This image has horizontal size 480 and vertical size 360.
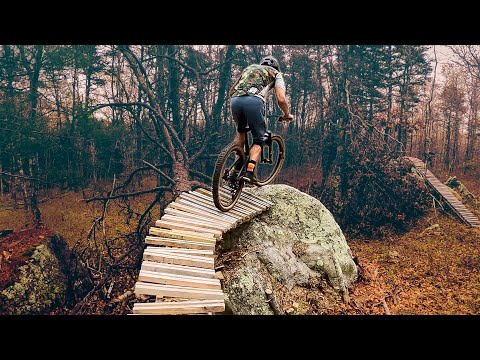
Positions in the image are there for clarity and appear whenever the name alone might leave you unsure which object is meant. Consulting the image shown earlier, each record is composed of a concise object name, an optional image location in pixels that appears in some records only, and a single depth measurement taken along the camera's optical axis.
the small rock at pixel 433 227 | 17.47
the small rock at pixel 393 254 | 15.92
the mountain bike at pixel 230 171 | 5.20
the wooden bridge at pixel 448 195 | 17.44
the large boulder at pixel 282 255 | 6.00
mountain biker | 5.34
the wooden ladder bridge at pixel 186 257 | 3.62
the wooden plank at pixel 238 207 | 6.17
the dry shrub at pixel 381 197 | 18.22
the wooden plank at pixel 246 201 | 6.49
